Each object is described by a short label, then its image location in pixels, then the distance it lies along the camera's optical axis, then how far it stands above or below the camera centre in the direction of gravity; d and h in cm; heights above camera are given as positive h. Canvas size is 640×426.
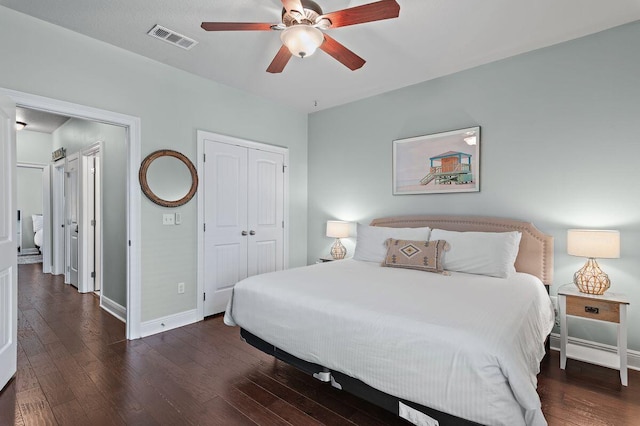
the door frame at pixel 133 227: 312 -20
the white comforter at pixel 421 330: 141 -67
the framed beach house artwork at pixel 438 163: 340 +51
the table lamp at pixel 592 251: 242 -32
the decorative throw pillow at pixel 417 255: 292 -44
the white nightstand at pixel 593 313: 235 -79
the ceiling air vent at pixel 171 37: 269 +146
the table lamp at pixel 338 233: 427 -34
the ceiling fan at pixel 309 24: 193 +118
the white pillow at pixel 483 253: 278 -40
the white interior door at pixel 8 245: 225 -28
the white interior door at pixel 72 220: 498 -22
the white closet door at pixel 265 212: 423 -6
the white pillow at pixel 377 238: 336 -31
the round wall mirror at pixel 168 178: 322 +30
